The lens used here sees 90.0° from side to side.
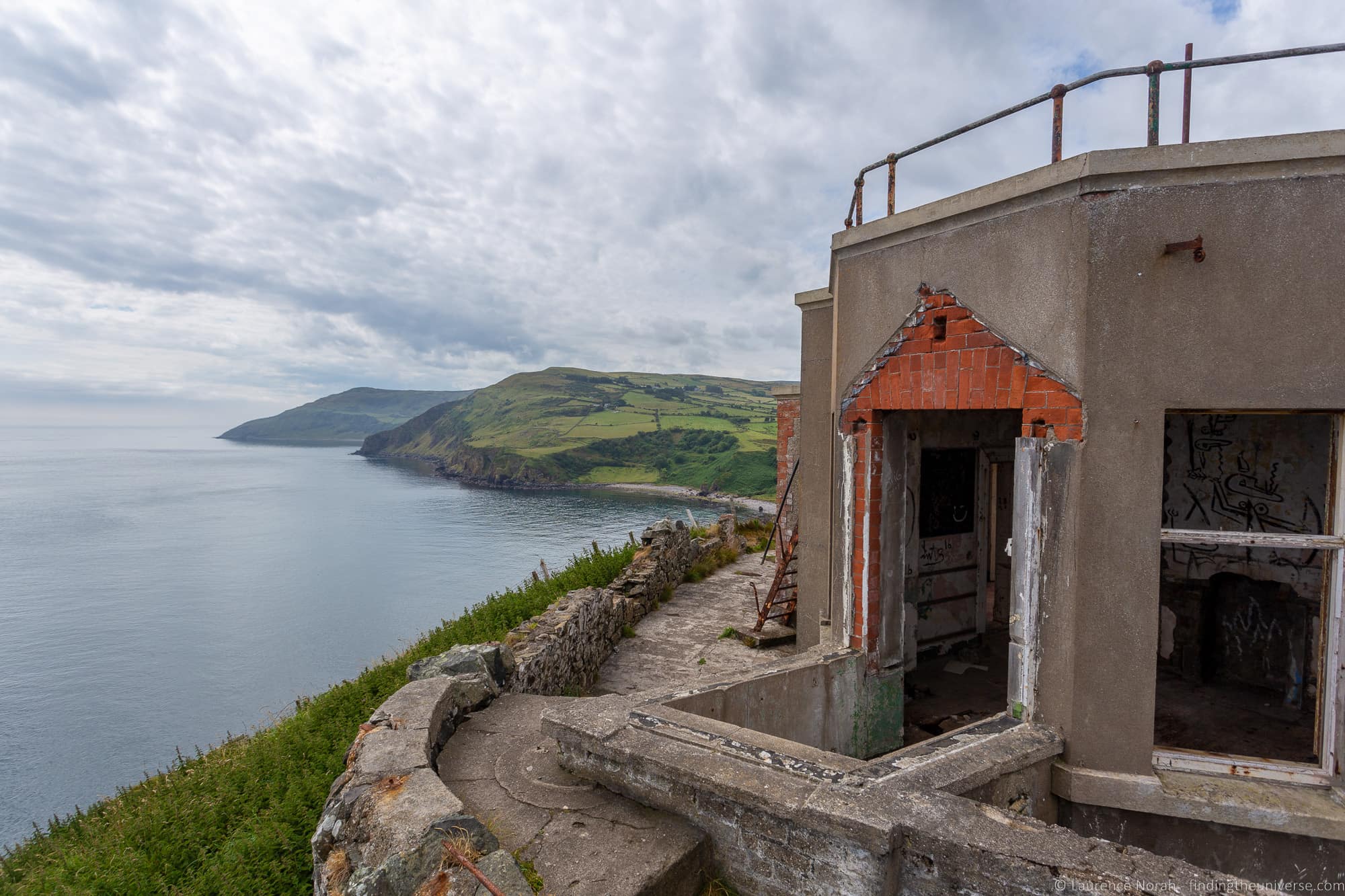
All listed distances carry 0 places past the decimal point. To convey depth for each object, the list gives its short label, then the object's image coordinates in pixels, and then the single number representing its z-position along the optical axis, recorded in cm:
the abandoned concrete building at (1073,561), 281
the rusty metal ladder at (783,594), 859
